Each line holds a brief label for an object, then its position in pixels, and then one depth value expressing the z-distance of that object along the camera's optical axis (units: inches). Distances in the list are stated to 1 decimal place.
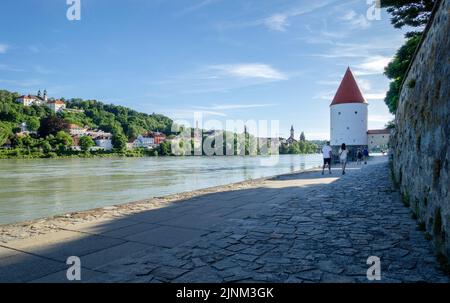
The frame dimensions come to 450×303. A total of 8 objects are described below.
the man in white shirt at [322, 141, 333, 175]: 665.0
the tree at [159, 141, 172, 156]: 3922.2
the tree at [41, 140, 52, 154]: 3167.1
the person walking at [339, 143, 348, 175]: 645.3
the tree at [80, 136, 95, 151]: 3713.1
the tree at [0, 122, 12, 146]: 3041.3
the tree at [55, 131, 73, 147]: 3528.5
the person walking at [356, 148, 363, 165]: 1024.4
